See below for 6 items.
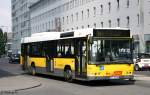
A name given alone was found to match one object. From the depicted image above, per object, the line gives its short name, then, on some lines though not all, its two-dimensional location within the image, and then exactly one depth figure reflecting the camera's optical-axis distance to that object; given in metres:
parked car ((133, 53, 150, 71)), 32.45
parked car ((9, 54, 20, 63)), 55.68
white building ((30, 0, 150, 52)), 48.25
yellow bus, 16.21
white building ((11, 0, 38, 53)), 116.36
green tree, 114.49
